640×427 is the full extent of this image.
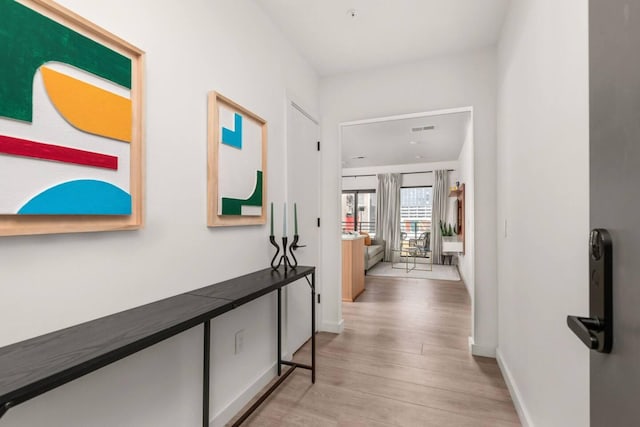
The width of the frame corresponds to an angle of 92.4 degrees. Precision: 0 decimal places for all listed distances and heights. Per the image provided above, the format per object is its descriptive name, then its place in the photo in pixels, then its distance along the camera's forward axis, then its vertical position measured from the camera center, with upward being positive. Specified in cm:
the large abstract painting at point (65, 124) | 88 +30
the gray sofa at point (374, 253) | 640 -91
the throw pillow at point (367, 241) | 730 -67
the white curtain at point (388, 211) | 829 +5
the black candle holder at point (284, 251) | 205 -26
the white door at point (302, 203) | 250 +9
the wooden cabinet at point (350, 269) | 425 -81
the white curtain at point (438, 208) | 776 +12
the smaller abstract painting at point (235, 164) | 163 +29
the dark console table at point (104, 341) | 70 -38
